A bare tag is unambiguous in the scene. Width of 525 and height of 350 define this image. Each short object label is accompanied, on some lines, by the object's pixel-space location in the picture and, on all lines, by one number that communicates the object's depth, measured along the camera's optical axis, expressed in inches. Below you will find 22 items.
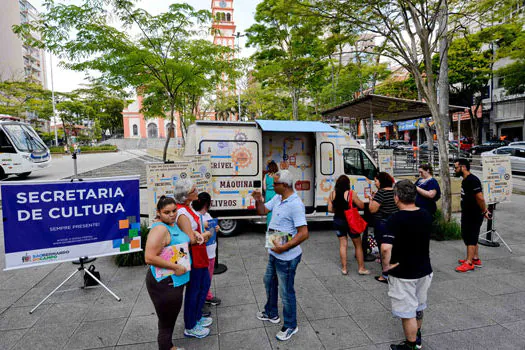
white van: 267.7
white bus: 610.5
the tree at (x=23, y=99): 1131.3
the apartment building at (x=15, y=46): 1888.5
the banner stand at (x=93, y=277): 156.3
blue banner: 149.9
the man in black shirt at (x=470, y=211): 193.6
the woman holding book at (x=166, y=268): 103.7
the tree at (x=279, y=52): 371.9
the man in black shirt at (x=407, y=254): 111.0
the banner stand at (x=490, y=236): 242.8
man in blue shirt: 121.1
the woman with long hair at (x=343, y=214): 190.5
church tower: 2316.7
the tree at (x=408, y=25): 268.5
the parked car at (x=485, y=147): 922.7
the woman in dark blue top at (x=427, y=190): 198.2
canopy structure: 354.0
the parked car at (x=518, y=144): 662.5
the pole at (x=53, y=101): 1388.4
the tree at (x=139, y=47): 362.0
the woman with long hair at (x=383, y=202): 182.2
